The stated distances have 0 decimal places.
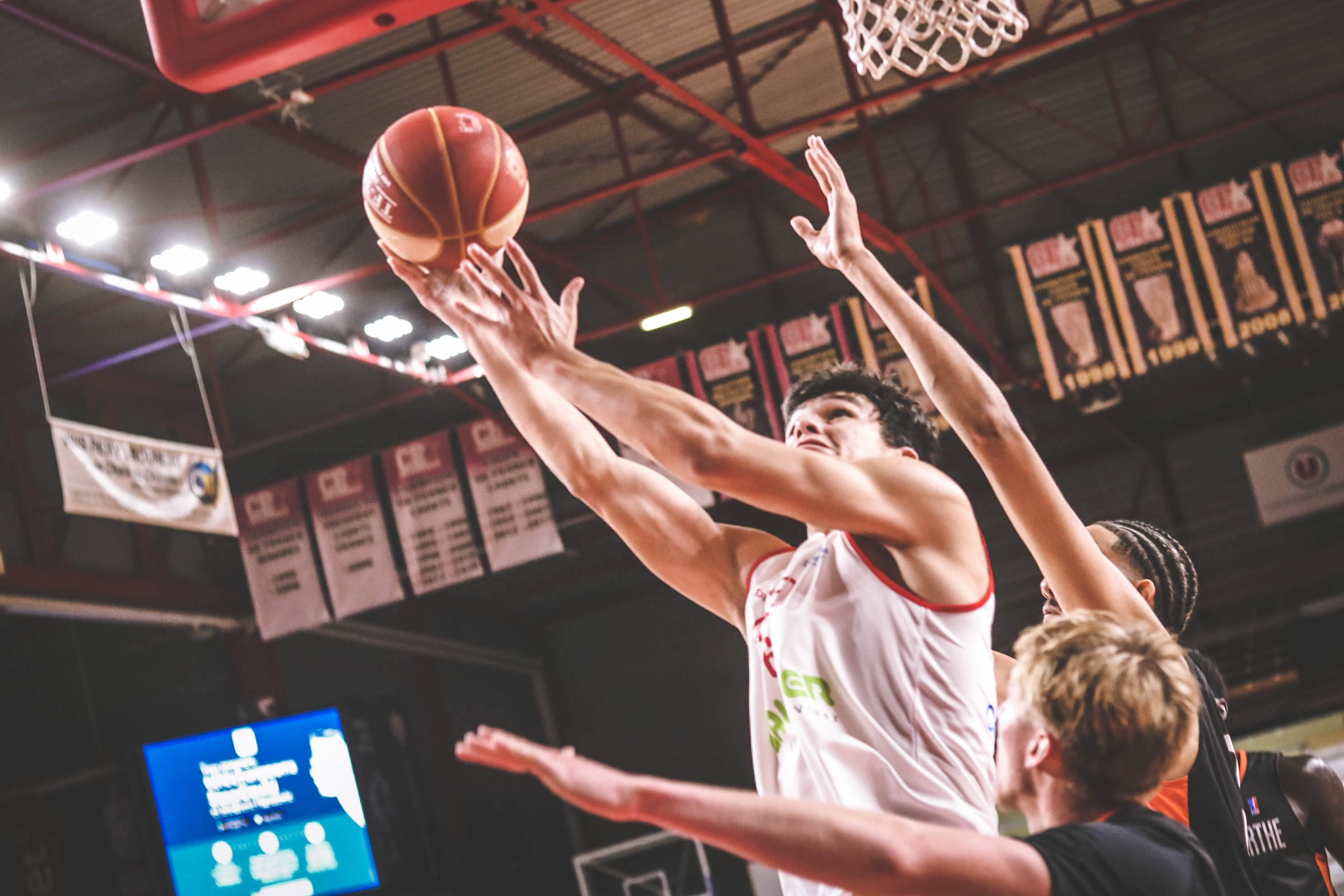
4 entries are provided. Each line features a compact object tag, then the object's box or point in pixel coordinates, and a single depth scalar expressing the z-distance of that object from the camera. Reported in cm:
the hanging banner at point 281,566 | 1248
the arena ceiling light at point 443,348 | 1199
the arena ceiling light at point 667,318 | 1137
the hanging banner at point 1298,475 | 1441
